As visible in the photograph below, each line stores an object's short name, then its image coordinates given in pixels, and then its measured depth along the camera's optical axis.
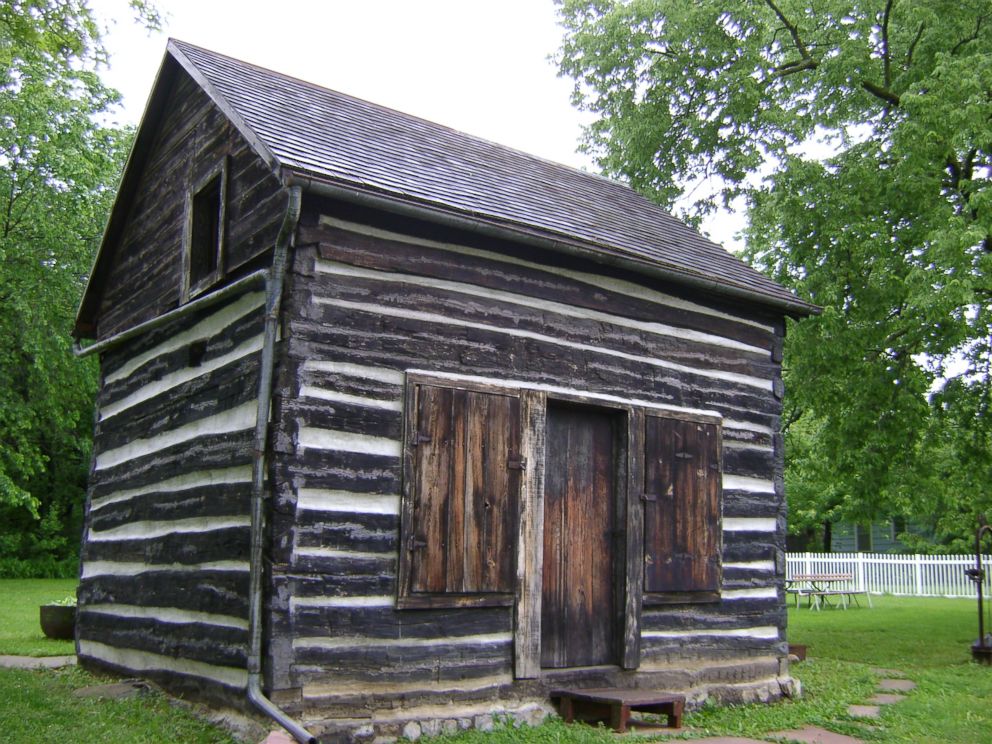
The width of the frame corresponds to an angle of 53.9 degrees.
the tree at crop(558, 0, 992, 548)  13.13
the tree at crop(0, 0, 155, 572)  20.94
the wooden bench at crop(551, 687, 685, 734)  7.62
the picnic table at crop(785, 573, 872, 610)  21.09
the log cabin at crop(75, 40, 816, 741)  6.93
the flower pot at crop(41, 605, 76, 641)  12.50
